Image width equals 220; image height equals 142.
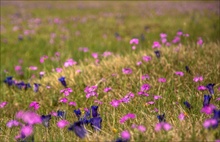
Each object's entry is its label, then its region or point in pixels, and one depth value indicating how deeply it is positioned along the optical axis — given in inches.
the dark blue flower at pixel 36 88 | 173.0
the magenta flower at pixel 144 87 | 131.7
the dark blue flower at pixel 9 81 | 187.5
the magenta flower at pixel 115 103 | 115.2
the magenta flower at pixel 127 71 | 159.4
